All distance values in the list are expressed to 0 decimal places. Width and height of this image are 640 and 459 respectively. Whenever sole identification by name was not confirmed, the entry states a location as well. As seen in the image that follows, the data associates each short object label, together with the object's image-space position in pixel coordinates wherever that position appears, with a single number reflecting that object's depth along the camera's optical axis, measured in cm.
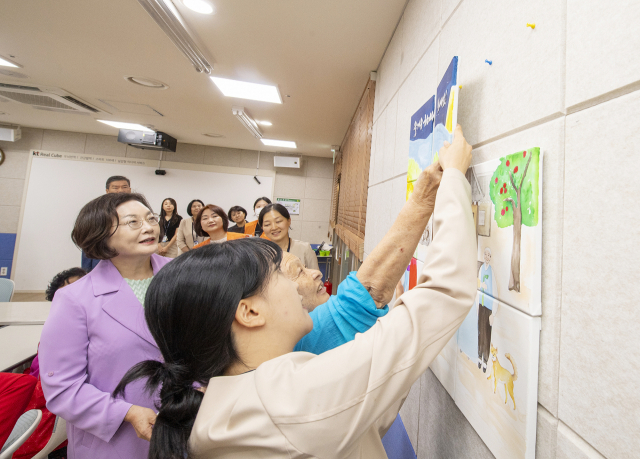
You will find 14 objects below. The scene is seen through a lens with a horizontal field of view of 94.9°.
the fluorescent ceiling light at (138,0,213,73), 156
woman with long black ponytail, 55
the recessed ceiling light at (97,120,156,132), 481
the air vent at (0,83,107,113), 336
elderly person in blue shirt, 89
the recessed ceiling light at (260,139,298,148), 527
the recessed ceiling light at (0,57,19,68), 270
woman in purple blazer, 108
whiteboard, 571
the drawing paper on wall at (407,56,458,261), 81
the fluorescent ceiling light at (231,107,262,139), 344
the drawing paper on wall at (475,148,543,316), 56
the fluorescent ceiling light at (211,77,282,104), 293
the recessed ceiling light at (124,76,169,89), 296
